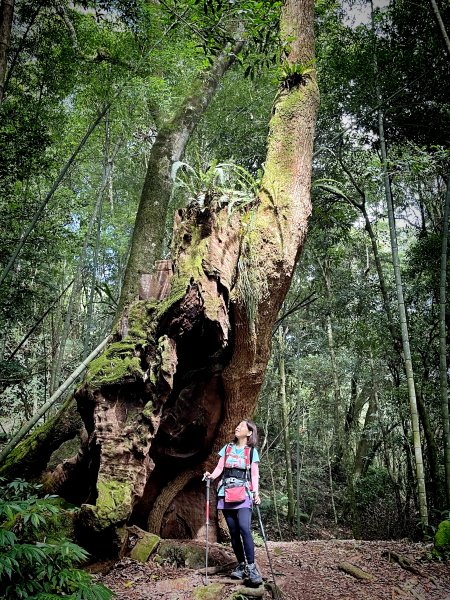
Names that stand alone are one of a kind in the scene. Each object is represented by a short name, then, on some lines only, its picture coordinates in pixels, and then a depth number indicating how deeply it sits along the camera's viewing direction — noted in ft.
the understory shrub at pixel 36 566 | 7.40
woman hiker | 11.25
